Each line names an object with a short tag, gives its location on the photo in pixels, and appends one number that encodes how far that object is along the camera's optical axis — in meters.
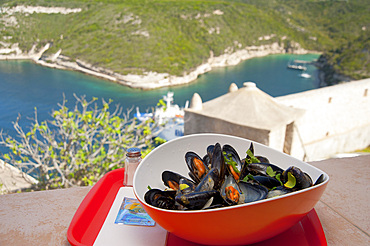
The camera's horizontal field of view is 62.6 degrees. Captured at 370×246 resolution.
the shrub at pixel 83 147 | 3.62
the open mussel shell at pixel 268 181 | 0.66
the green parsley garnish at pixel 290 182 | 0.61
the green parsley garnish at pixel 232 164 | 0.70
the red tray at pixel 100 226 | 0.65
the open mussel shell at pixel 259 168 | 0.71
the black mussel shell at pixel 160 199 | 0.61
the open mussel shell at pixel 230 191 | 0.56
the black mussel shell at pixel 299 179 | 0.60
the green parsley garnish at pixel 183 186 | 0.67
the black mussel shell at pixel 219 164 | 0.65
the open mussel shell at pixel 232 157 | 0.69
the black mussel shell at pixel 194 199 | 0.57
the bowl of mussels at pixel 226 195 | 0.54
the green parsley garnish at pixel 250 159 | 0.73
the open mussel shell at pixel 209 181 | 0.61
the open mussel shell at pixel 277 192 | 0.60
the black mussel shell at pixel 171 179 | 0.75
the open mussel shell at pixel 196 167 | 0.73
